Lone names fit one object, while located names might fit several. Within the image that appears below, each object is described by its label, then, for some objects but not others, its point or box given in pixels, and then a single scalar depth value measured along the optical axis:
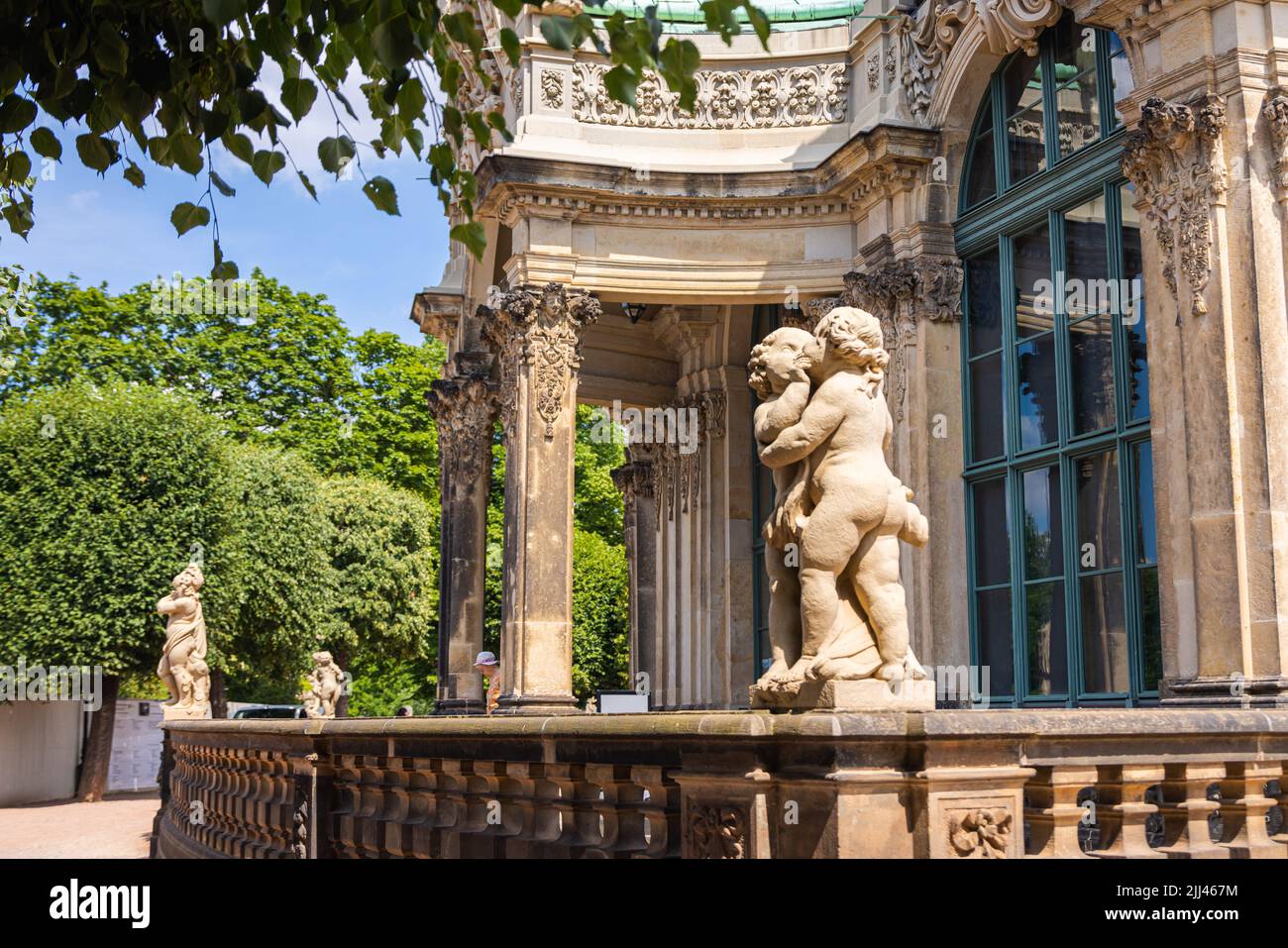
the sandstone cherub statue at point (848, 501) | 6.80
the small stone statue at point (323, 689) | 27.45
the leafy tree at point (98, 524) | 31.91
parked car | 42.46
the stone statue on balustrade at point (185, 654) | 23.00
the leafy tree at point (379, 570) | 43.75
